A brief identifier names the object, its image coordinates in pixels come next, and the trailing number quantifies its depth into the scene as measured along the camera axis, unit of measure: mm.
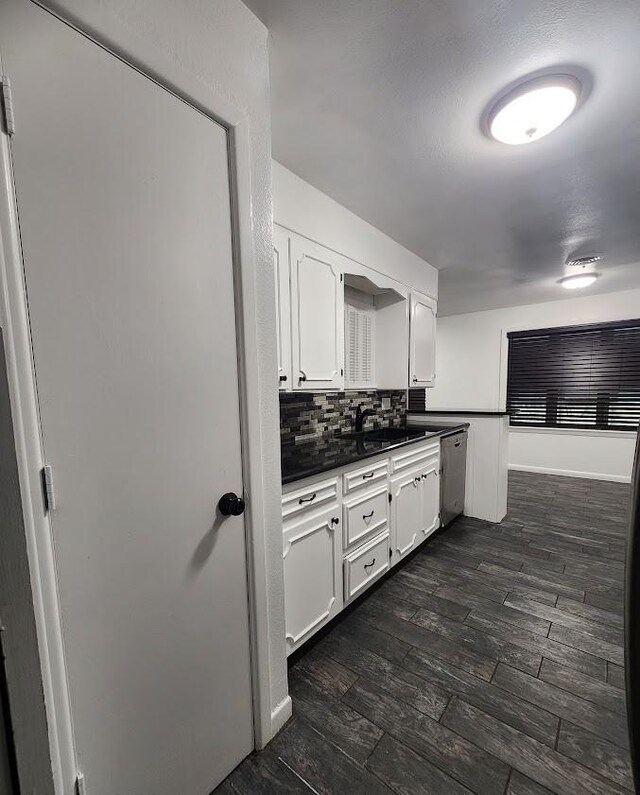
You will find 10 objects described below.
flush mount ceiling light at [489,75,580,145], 1250
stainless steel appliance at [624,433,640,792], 339
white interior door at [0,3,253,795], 691
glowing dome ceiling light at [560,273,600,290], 3410
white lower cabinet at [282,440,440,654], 1486
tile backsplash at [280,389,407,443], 2285
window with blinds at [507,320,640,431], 4207
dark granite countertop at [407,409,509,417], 3146
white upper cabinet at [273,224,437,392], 1805
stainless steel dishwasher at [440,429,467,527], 2852
